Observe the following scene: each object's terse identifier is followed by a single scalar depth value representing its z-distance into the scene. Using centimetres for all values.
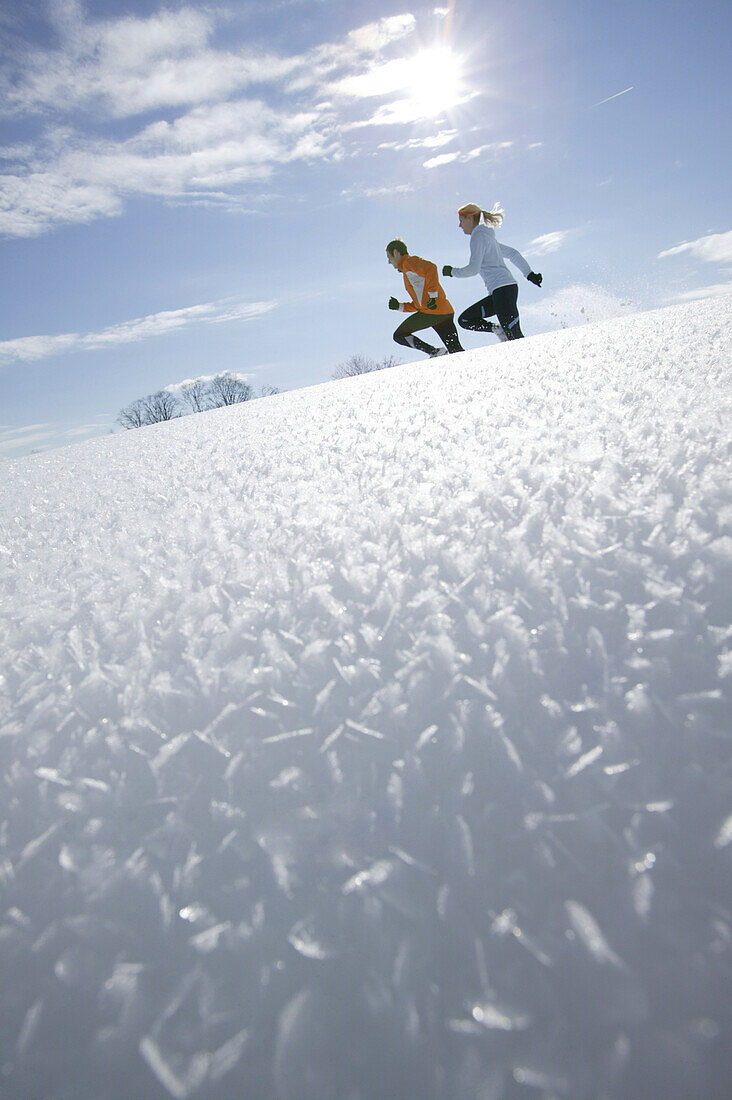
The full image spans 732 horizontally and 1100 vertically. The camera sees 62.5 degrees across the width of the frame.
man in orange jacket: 605
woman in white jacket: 584
